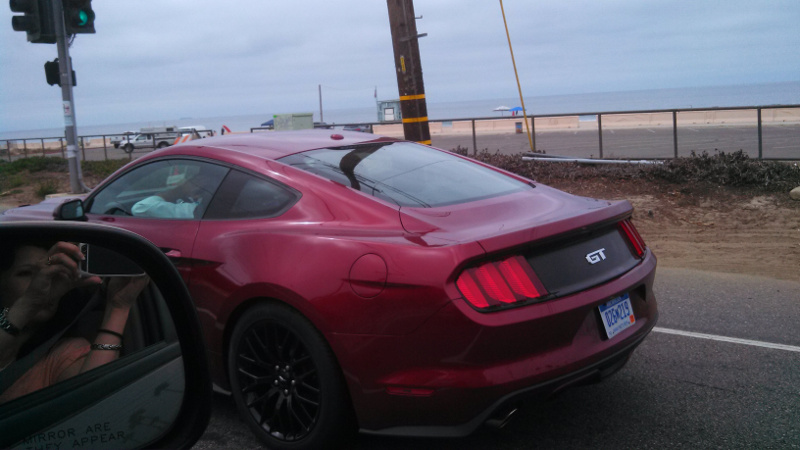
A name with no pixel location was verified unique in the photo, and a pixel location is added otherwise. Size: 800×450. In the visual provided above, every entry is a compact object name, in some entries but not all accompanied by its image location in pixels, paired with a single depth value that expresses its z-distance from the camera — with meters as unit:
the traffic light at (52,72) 13.52
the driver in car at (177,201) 4.19
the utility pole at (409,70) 10.23
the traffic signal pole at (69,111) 12.90
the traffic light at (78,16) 12.57
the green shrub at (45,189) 16.61
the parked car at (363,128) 23.46
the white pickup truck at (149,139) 41.50
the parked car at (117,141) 46.63
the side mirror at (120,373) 1.63
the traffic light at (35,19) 12.05
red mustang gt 3.02
